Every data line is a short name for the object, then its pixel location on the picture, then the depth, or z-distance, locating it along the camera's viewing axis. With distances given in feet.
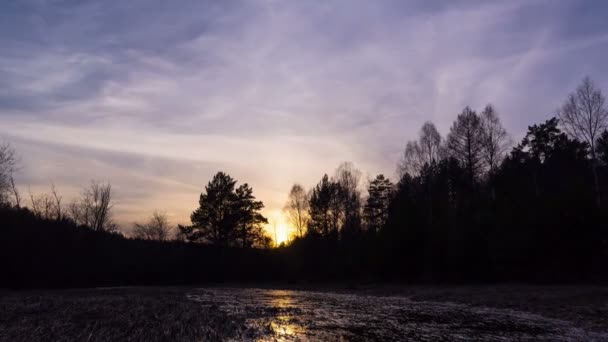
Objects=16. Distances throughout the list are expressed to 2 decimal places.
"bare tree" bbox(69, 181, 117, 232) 231.50
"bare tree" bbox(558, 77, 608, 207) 117.99
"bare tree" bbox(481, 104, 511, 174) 149.89
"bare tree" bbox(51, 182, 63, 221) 193.61
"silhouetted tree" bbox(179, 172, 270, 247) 222.28
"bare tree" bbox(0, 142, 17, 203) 151.02
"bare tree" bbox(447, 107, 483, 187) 154.10
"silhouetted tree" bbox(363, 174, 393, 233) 214.90
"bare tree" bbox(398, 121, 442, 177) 169.89
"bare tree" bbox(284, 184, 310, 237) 257.98
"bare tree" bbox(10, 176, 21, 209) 180.38
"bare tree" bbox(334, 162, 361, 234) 221.66
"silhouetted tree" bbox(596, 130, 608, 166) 172.35
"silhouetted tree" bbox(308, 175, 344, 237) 228.63
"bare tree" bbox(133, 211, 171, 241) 334.19
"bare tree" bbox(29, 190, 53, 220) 190.19
